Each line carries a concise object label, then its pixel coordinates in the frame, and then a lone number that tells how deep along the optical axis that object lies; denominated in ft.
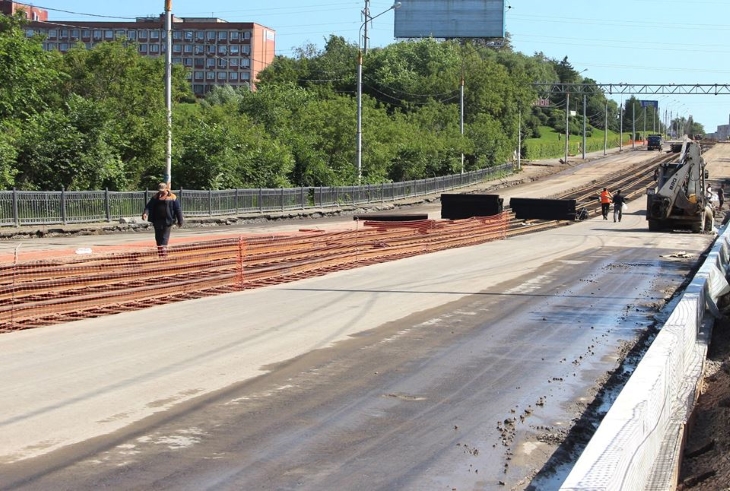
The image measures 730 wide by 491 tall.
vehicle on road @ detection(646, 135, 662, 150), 431.43
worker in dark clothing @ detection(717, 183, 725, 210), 184.53
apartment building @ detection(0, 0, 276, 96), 530.68
